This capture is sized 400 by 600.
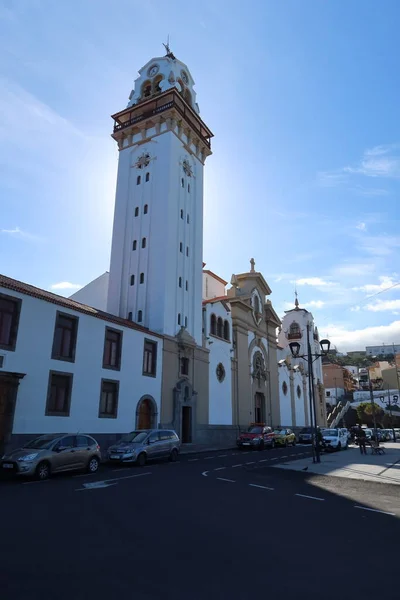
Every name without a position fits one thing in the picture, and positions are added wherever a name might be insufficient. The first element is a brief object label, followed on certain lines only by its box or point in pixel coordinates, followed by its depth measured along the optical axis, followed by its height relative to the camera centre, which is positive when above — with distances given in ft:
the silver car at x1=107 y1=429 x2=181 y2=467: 58.59 -3.40
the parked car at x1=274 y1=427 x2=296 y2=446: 111.55 -3.44
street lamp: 64.42 +11.08
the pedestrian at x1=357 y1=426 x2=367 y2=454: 82.62 -3.12
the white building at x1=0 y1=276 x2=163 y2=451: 61.36 +8.70
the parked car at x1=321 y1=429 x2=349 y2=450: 96.22 -3.12
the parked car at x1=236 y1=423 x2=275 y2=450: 98.37 -3.23
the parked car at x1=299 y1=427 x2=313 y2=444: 136.98 -3.92
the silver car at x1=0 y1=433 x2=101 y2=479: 42.91 -3.59
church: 65.36 +19.52
